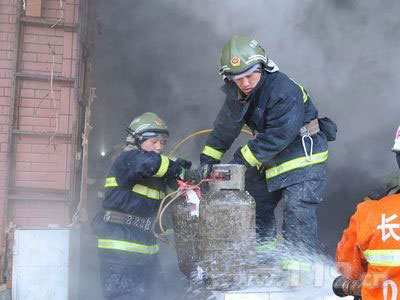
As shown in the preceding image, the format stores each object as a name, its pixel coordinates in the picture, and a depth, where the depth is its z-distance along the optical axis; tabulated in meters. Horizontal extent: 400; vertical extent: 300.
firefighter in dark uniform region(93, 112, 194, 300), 4.79
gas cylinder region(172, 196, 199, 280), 4.47
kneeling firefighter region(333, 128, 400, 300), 2.53
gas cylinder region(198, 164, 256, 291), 3.99
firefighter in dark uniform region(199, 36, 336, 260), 4.08
